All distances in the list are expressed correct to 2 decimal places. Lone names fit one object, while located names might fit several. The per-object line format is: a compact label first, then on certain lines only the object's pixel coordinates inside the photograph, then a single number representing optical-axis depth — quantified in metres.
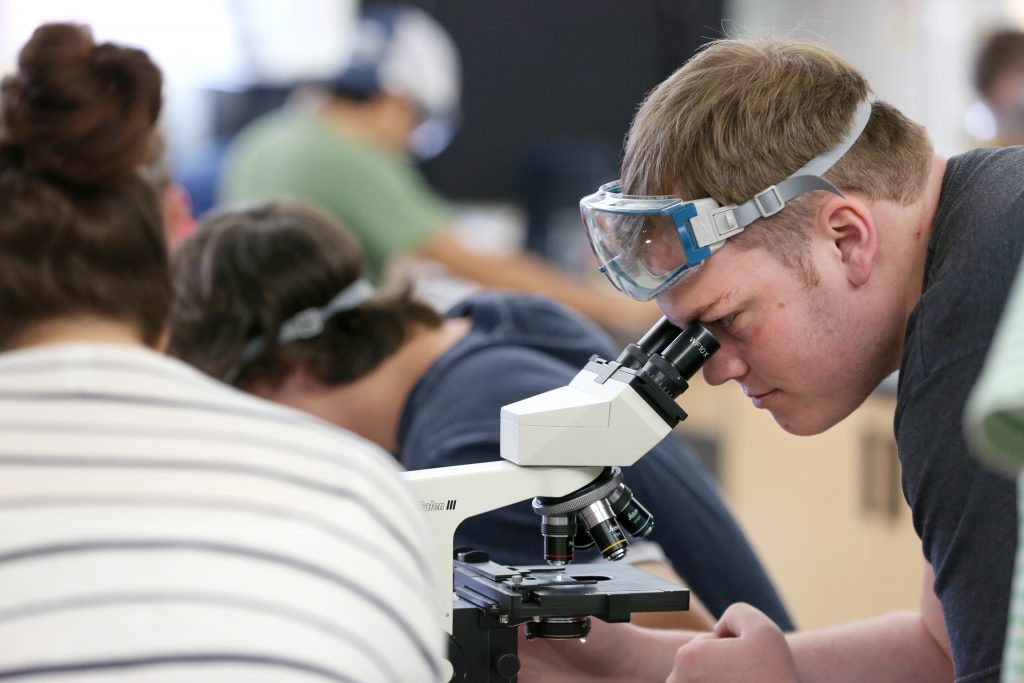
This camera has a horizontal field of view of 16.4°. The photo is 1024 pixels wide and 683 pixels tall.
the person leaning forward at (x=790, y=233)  2.42
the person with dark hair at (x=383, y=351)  2.76
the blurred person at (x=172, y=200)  2.95
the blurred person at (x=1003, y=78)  4.49
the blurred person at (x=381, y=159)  4.22
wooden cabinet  4.08
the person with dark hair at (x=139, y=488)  2.14
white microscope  2.41
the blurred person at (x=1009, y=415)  2.02
